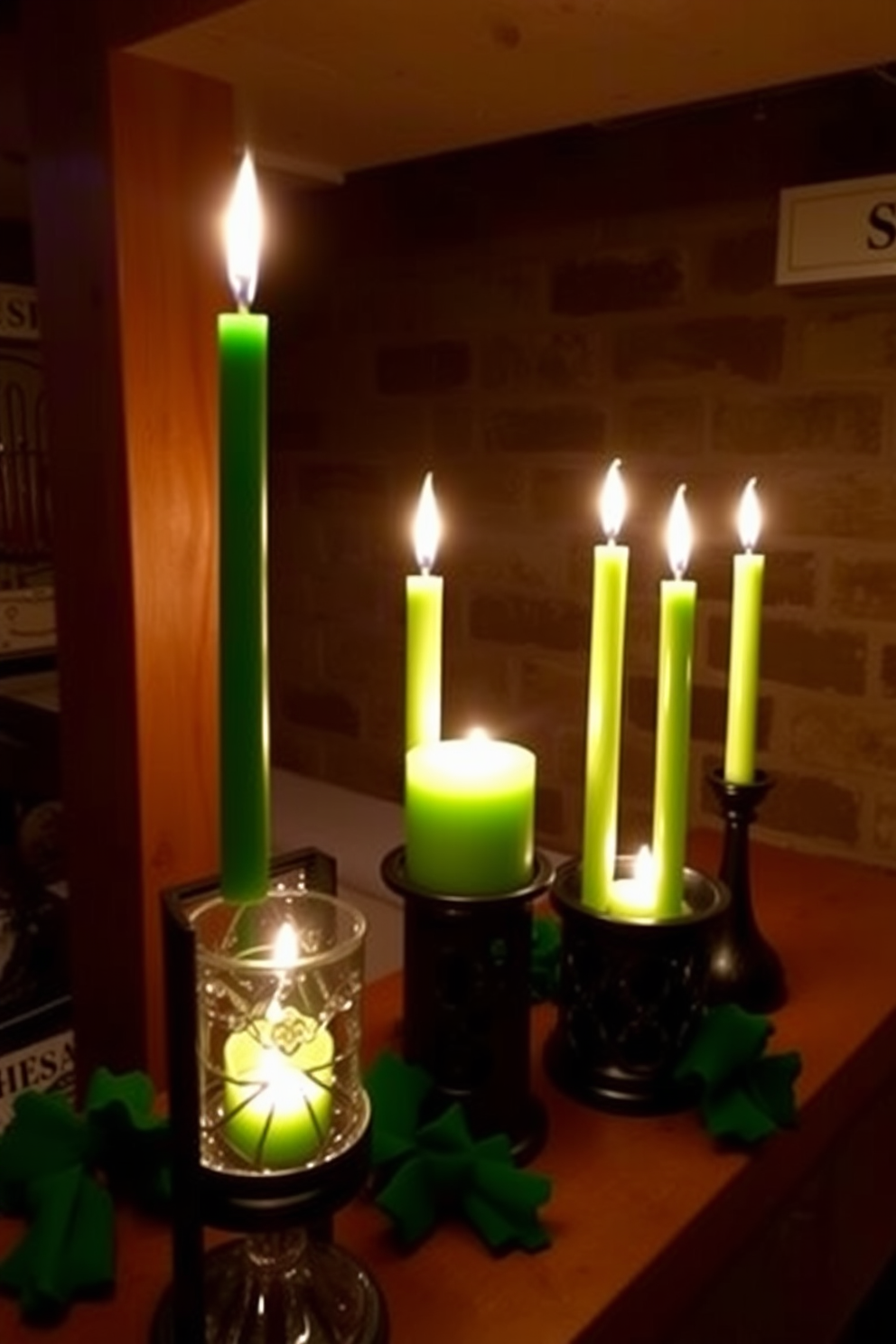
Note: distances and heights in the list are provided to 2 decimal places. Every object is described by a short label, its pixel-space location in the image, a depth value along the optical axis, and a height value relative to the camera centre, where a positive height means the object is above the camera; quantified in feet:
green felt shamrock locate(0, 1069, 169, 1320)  1.77 -1.09
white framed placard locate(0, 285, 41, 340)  4.53 +0.71
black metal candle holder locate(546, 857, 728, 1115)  2.21 -0.93
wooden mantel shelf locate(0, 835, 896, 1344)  1.78 -1.19
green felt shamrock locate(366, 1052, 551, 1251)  1.89 -1.09
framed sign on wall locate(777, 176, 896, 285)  3.81 +0.91
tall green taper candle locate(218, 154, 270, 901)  1.29 -0.08
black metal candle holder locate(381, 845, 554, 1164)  2.06 -0.89
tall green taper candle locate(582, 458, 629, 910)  2.21 -0.39
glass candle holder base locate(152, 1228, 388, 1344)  1.68 -1.15
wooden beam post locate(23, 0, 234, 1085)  2.75 +0.11
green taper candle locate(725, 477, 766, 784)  2.56 -0.32
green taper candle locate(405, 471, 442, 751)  2.15 -0.25
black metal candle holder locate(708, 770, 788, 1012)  2.62 -0.97
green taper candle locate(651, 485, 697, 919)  2.19 -0.45
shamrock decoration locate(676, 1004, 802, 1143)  2.17 -1.05
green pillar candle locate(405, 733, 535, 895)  2.00 -0.54
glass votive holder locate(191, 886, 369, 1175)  1.58 -0.76
